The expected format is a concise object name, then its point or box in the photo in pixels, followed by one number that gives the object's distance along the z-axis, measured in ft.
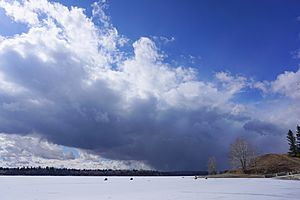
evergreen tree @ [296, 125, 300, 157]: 420.15
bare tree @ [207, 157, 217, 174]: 465.10
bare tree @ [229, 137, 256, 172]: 373.40
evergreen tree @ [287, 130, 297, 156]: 419.13
